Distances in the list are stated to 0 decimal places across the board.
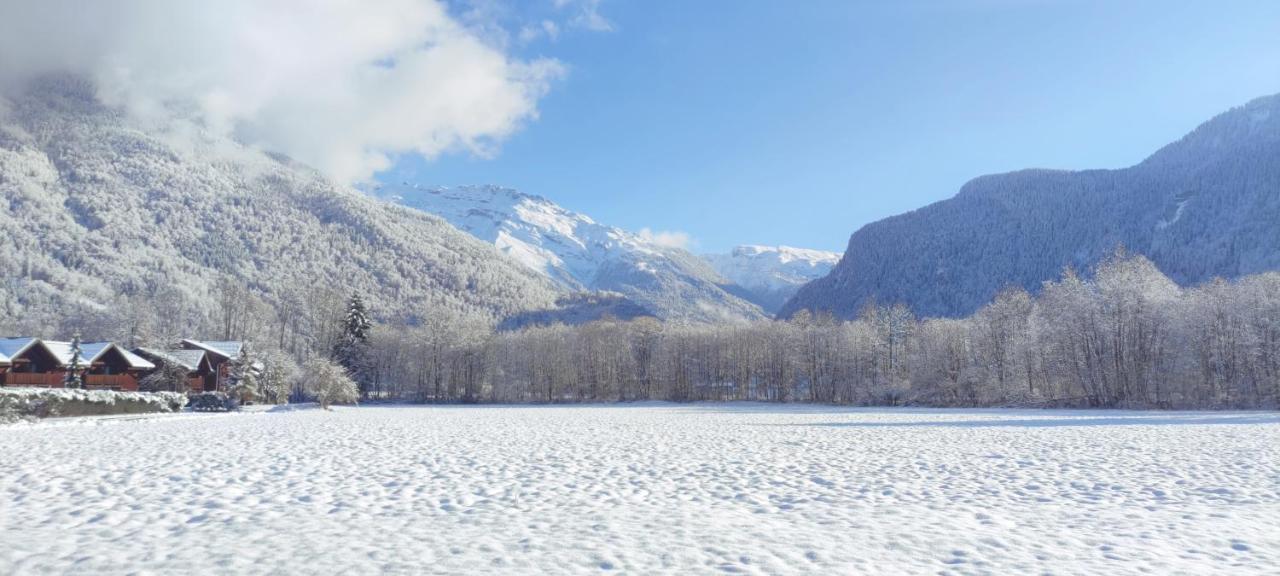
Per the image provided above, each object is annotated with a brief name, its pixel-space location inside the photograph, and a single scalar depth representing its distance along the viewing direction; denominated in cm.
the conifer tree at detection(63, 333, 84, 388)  4591
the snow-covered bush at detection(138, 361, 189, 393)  5415
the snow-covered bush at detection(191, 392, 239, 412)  4381
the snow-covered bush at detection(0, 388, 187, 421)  2831
